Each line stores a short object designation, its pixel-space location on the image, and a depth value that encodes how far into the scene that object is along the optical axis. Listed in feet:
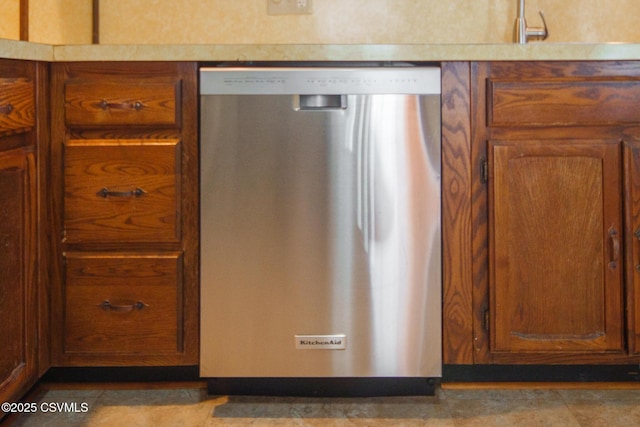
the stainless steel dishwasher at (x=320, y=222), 5.06
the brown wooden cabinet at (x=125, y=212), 5.17
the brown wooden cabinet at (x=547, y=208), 5.15
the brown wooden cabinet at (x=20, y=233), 4.54
